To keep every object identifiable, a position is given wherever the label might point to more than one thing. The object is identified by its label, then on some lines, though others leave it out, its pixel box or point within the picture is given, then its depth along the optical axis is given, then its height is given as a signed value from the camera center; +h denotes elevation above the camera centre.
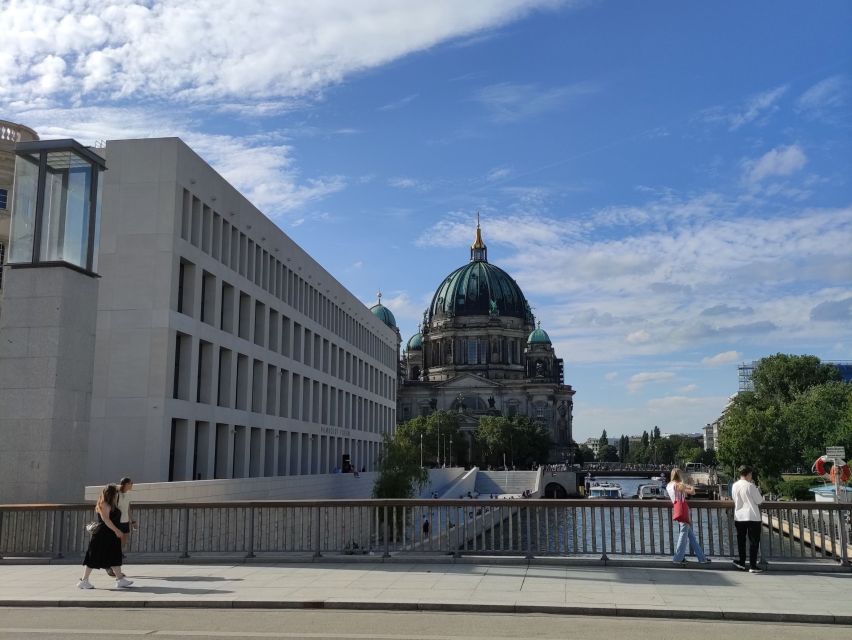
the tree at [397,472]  58.53 -0.44
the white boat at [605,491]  104.04 -3.06
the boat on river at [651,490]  104.17 -2.93
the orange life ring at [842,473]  23.61 -0.15
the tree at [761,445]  78.38 +2.02
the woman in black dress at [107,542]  13.98 -1.25
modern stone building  35.09 +6.20
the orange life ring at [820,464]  25.14 +0.10
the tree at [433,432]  135.25 +5.26
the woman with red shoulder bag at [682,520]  15.98 -0.97
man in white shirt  15.62 -0.87
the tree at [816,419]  83.44 +4.71
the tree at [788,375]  115.62 +12.21
